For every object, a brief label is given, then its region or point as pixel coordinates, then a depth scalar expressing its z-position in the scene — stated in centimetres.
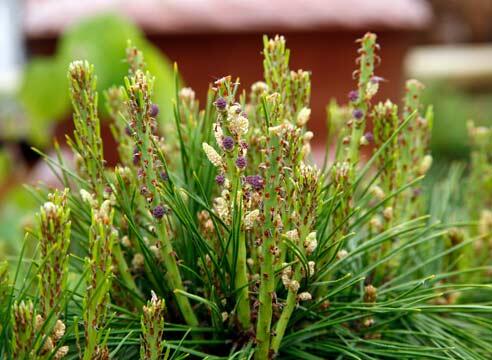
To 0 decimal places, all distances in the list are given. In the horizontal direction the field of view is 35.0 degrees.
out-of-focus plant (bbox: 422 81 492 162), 409
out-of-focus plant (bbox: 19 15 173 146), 235
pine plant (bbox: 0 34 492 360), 51
